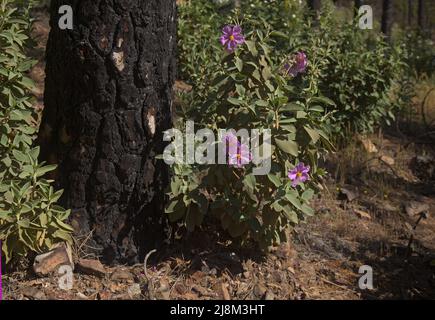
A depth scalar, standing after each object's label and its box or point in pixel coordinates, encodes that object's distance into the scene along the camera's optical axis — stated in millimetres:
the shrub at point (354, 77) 4520
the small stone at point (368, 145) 4656
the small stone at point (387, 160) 4569
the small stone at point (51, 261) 2752
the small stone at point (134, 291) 2771
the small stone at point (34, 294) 2671
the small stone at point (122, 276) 2854
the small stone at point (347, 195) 3973
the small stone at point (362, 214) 3822
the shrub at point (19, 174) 2643
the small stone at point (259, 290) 2830
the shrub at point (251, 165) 2678
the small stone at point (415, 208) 3903
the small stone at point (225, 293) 2803
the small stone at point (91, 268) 2835
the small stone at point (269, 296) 2797
